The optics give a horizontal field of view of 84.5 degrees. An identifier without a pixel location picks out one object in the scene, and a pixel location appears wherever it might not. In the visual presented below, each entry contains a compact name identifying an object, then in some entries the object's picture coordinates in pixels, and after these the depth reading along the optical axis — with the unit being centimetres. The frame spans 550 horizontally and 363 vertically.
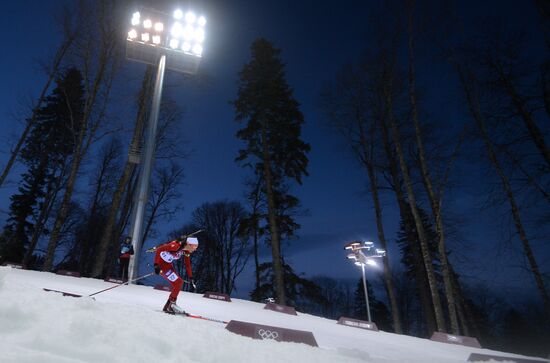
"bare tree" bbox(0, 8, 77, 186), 1444
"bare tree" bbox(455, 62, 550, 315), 1041
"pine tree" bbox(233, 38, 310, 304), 1730
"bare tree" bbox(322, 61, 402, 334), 1630
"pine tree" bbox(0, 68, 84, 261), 2127
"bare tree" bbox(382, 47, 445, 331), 1098
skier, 638
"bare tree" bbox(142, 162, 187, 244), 2577
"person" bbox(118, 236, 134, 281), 1029
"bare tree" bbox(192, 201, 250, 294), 2991
